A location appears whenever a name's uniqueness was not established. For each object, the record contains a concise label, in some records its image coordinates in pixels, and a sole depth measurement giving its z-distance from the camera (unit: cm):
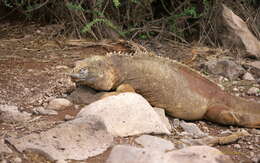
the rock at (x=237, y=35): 1611
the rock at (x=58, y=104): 912
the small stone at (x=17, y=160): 629
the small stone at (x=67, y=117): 837
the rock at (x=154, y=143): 740
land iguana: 938
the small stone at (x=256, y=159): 736
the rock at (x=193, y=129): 902
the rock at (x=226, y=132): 972
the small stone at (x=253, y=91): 1255
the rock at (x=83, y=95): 937
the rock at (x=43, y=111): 881
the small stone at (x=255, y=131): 981
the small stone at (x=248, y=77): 1370
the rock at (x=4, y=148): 650
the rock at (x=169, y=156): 664
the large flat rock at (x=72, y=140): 673
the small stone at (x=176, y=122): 965
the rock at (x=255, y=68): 1428
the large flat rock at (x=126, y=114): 799
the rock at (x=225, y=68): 1370
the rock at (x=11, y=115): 823
